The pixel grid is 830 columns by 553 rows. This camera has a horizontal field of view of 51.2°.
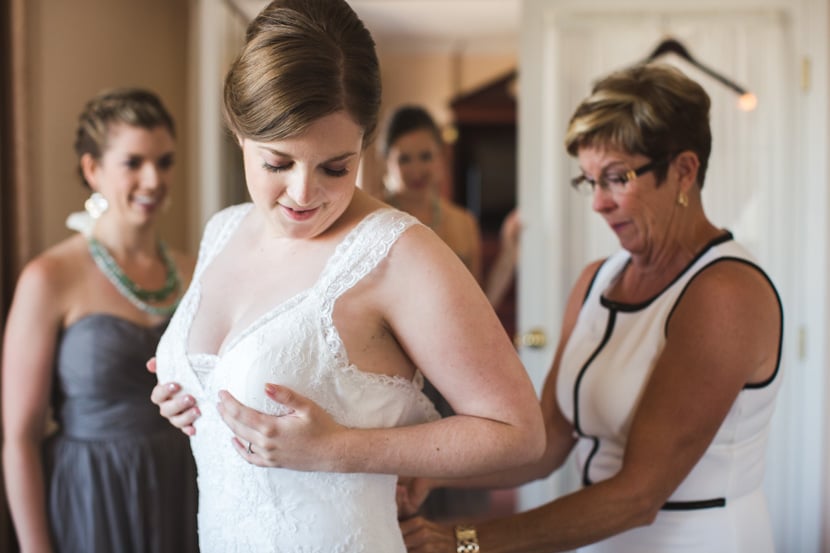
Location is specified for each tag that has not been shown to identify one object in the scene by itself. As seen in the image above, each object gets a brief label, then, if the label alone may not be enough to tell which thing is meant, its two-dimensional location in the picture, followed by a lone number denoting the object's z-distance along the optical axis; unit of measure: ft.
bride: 3.37
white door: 8.49
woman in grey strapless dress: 6.23
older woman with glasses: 4.25
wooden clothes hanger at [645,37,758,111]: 7.93
